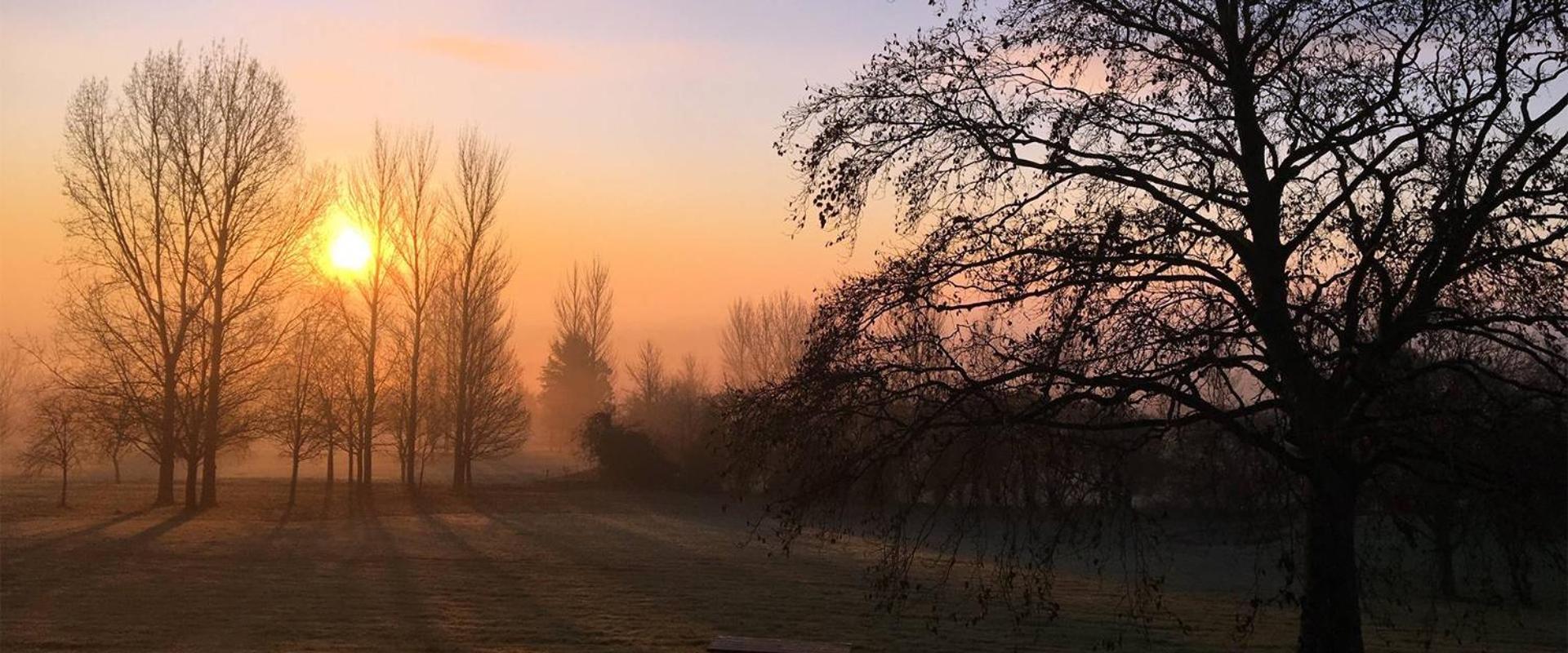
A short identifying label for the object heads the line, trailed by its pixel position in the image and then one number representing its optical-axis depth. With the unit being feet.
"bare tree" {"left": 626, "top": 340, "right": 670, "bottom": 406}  284.61
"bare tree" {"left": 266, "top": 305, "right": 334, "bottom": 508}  133.28
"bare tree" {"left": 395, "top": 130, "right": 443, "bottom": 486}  158.61
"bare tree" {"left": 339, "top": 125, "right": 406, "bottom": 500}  156.66
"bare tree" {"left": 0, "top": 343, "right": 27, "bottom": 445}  203.92
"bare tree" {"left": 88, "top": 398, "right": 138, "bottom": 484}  118.21
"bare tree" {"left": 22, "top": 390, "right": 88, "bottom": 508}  125.29
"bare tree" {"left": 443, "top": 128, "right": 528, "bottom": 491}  161.07
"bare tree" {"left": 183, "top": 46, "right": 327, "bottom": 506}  119.85
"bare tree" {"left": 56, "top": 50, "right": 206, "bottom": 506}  117.91
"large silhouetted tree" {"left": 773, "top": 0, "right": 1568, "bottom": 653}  26.05
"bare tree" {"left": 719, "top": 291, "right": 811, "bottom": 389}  258.98
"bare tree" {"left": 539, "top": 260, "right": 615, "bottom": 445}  272.92
